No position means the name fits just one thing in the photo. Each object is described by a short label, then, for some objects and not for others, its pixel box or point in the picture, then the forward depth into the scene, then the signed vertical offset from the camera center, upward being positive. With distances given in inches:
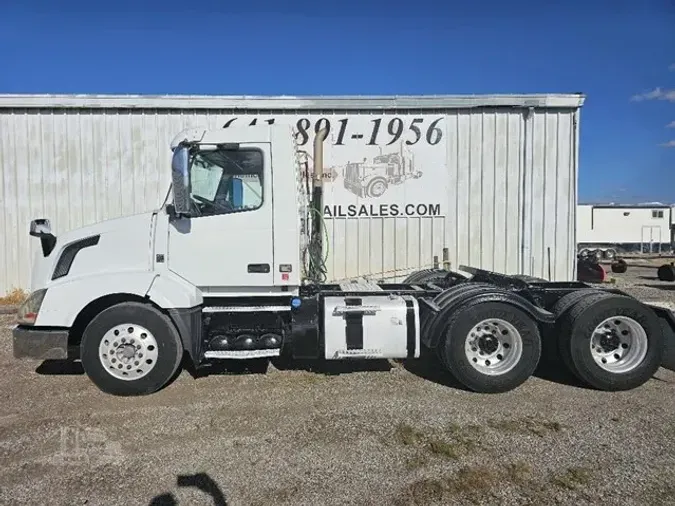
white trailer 1403.8 +47.2
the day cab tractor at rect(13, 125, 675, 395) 195.3 -27.5
